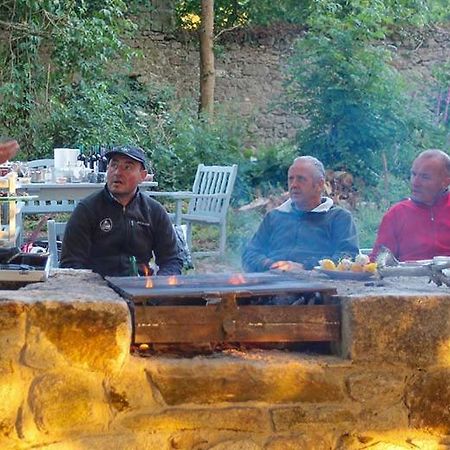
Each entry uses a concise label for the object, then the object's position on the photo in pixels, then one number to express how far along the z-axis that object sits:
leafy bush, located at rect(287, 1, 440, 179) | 9.70
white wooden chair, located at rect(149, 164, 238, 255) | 7.62
